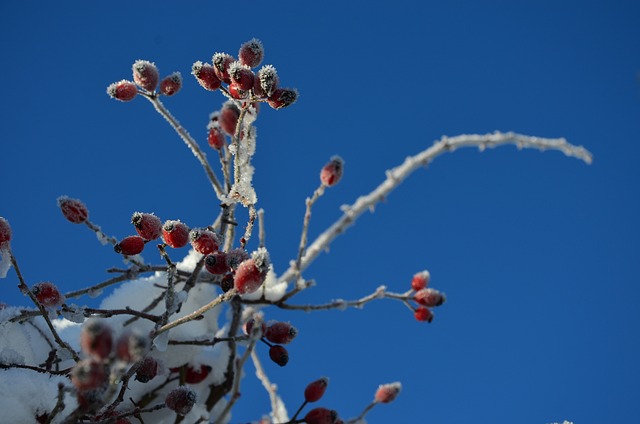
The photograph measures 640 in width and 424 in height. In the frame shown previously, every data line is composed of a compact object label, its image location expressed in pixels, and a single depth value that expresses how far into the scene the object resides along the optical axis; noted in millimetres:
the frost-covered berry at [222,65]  737
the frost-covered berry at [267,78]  715
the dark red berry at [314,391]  798
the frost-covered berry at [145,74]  763
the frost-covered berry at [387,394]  852
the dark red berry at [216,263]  703
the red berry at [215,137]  815
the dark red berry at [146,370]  724
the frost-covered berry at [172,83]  774
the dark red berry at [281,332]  764
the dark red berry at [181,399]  705
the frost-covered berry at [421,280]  875
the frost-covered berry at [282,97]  727
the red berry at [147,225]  709
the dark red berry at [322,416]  773
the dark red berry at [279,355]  766
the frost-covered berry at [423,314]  866
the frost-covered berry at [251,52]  732
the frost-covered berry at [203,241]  704
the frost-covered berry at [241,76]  719
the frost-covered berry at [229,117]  800
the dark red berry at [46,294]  709
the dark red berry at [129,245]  731
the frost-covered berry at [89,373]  540
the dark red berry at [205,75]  743
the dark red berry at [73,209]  742
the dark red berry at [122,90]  766
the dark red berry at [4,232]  689
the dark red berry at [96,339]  533
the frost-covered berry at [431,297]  861
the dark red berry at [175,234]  704
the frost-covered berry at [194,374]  825
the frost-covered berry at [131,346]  528
